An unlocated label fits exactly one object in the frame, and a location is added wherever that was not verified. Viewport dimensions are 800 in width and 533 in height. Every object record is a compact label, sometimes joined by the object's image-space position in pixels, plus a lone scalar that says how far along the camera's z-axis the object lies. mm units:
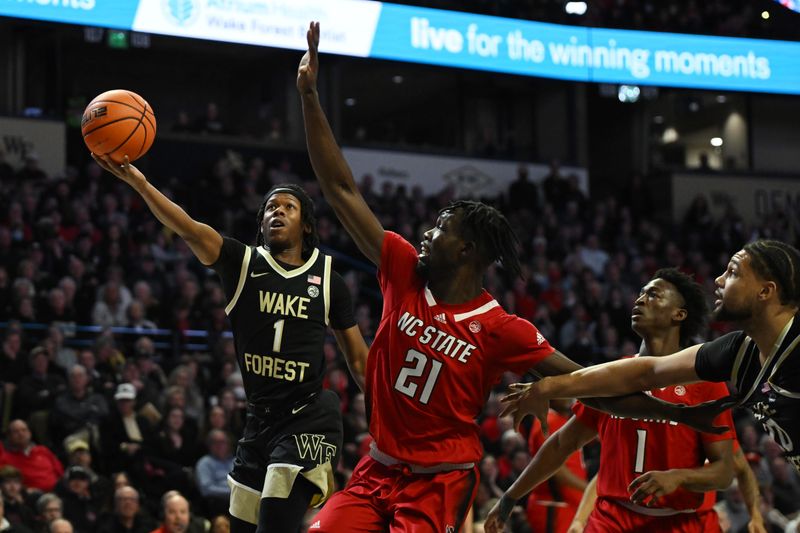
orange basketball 5965
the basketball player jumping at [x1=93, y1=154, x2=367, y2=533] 5832
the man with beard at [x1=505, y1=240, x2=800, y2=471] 4734
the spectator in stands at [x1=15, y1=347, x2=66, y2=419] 11062
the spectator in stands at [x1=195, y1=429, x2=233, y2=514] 10672
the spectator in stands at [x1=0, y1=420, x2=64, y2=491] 10289
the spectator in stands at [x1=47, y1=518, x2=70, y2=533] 9008
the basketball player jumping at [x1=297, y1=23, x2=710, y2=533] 5219
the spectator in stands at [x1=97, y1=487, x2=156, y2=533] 9695
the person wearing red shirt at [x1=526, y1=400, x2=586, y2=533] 8742
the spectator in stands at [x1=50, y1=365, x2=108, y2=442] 11000
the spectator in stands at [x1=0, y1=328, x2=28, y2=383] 11359
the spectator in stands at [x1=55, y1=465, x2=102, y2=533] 9945
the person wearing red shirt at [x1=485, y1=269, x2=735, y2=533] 6035
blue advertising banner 17766
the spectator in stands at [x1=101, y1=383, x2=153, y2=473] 10734
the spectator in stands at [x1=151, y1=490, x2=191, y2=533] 9328
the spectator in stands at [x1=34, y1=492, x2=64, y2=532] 9438
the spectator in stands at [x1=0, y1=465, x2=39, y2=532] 9500
